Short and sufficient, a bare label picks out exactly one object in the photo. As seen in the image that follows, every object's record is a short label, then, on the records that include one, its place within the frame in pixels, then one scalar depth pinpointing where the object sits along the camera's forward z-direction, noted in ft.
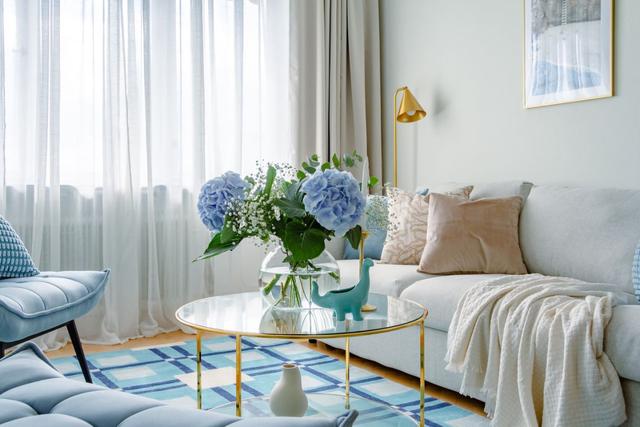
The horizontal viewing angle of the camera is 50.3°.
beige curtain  14.55
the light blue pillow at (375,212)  6.88
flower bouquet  6.17
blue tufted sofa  2.98
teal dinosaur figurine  6.67
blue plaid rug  8.29
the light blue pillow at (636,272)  7.80
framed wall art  10.43
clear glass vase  6.76
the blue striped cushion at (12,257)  8.98
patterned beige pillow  11.10
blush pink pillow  10.09
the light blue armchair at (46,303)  7.63
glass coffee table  6.21
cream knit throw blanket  6.57
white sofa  8.91
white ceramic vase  6.41
